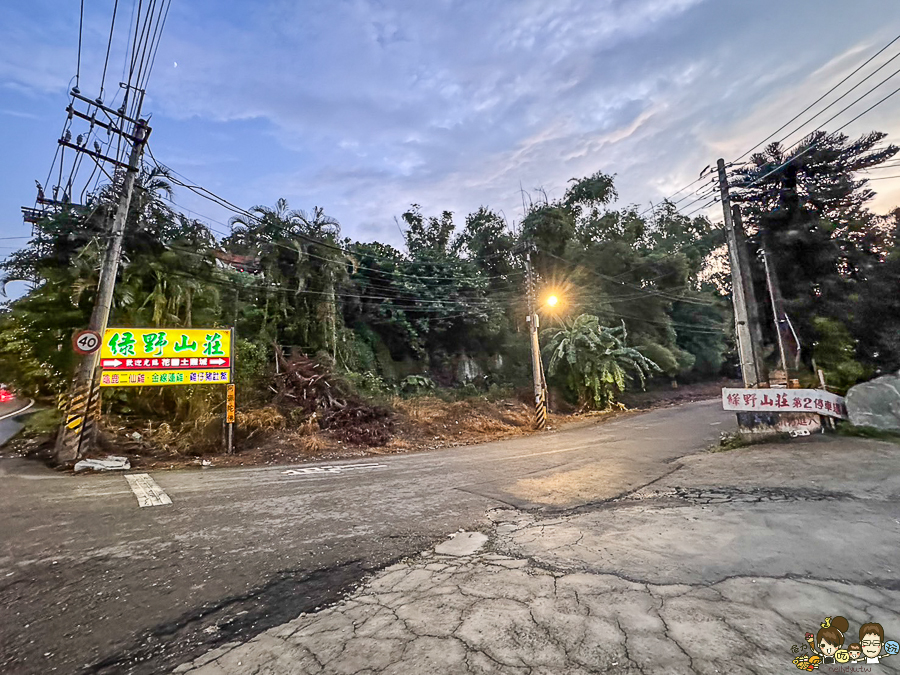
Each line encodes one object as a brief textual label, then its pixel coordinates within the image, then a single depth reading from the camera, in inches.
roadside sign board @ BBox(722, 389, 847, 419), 345.1
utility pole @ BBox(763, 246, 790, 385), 422.1
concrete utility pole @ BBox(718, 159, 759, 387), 377.4
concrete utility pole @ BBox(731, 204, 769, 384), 389.1
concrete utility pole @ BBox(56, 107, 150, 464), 362.9
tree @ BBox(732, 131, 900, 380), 434.9
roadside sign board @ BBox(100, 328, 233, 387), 402.0
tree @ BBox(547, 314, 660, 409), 759.7
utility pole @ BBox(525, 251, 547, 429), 617.3
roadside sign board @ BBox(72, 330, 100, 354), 368.2
